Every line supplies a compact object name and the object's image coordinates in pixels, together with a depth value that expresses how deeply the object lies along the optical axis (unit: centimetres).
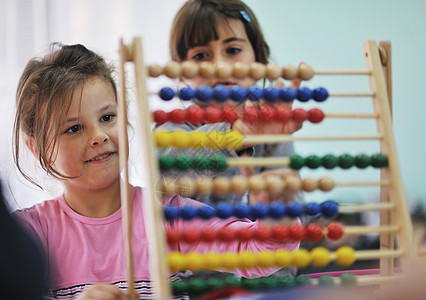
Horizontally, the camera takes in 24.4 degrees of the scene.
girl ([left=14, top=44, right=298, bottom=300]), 133
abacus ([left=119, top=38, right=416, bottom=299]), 116
